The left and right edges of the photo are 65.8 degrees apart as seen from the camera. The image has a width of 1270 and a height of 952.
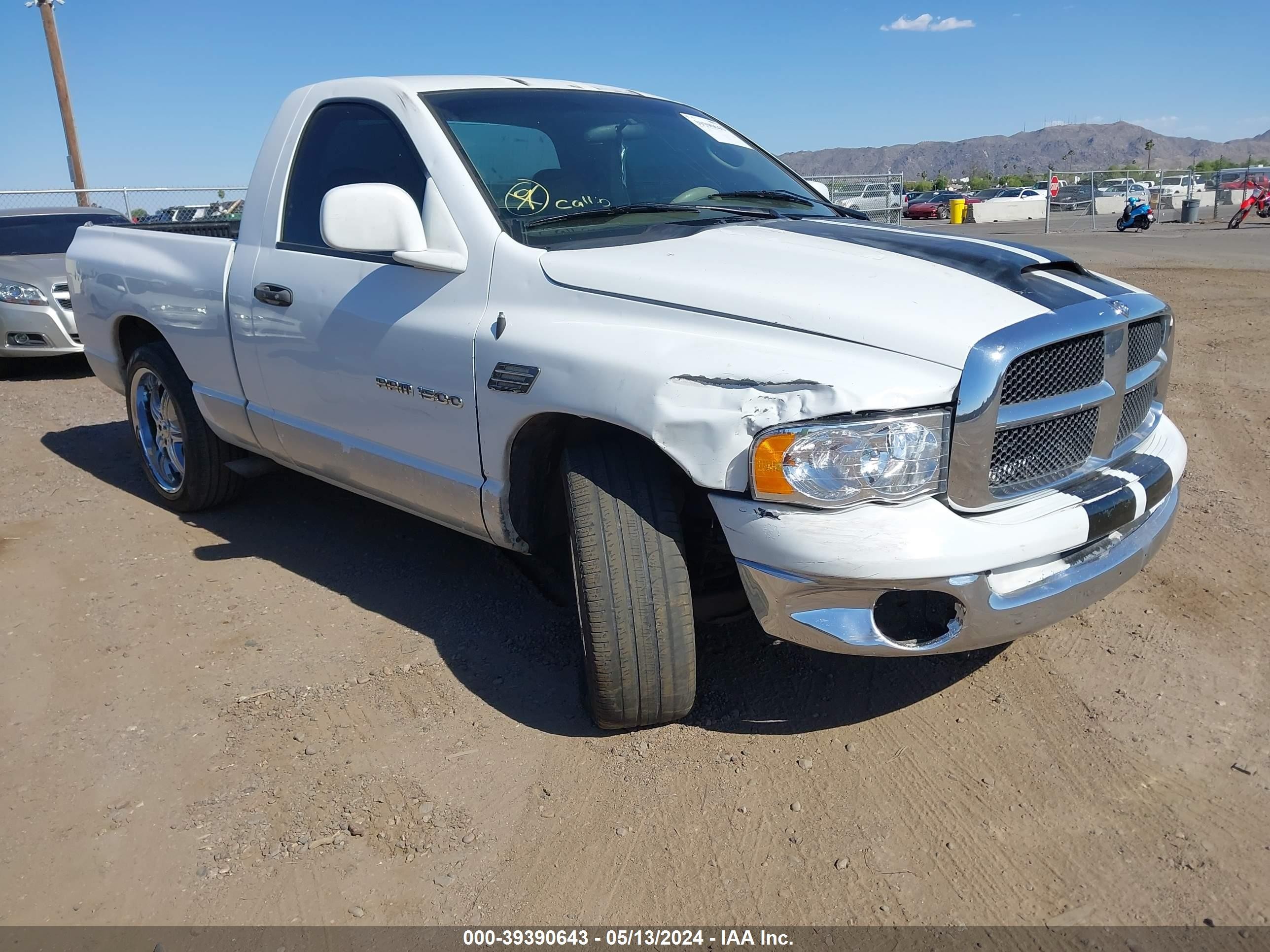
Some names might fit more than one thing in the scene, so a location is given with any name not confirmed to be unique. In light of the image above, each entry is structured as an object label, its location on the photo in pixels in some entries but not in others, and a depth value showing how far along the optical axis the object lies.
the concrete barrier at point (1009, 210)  39.72
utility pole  21.33
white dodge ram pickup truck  2.41
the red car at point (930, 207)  44.19
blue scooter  26.05
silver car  8.75
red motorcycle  24.62
